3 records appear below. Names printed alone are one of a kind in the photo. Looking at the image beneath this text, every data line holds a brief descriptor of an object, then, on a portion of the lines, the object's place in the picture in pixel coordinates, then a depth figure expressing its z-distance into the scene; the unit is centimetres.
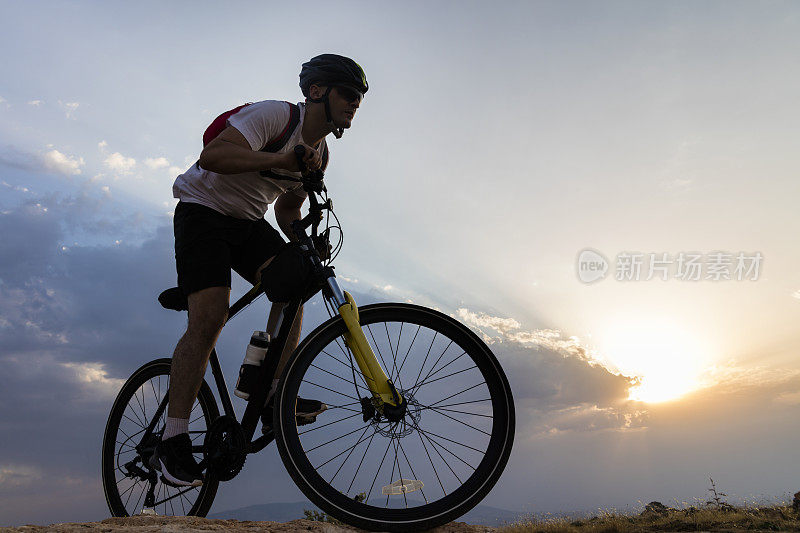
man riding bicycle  316
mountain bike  260
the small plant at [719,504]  493
